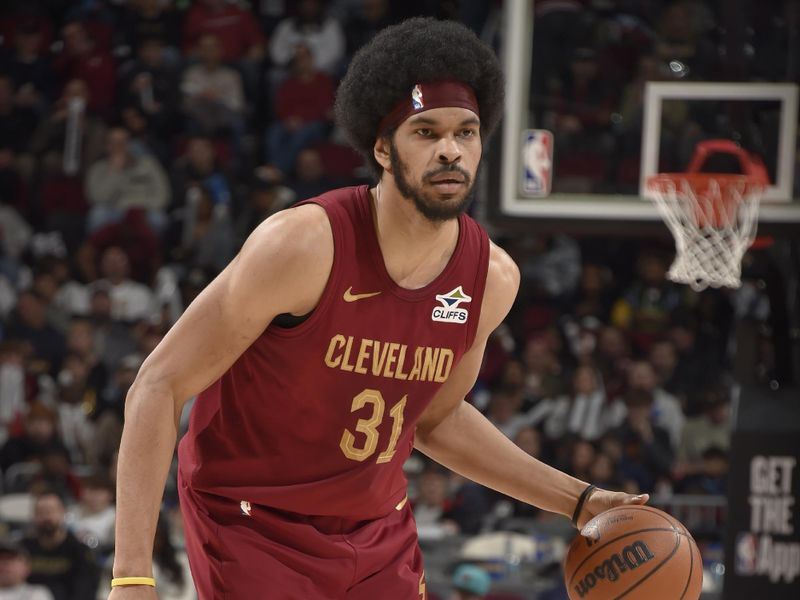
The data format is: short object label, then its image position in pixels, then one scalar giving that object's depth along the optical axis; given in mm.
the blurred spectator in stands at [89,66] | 21781
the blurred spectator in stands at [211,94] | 21516
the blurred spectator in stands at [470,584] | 14477
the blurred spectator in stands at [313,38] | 21781
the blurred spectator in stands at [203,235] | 20062
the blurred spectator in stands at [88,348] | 18641
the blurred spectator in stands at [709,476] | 17359
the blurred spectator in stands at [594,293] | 19687
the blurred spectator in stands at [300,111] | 21250
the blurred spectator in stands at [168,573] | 14820
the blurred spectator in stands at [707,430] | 17922
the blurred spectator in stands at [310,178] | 20187
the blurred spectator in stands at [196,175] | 20562
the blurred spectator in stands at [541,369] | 18531
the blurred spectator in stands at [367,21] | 21969
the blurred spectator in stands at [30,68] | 21969
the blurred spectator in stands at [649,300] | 19562
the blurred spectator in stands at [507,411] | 18094
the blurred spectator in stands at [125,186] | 20578
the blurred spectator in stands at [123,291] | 19656
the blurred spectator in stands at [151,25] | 22141
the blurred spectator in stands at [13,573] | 14719
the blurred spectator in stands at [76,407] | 18094
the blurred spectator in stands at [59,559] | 15187
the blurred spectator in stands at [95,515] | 15828
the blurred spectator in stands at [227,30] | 22000
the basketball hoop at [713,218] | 11227
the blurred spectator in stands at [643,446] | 17375
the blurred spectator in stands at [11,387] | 18391
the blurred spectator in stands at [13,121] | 21656
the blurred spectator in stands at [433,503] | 16453
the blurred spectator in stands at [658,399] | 18203
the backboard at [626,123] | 11602
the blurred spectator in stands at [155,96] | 21516
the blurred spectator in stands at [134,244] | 20375
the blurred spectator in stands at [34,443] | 17703
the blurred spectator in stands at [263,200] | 19828
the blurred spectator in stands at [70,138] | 21078
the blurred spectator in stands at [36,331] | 19266
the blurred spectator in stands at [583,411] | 17953
